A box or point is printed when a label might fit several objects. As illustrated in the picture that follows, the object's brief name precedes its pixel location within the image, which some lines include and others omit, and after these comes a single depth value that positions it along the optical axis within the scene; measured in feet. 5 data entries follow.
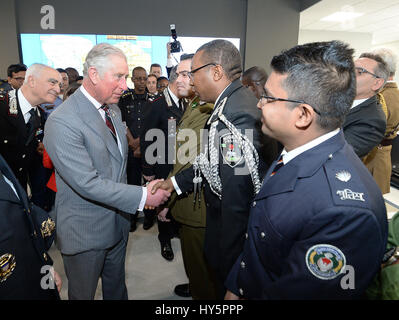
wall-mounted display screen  23.30
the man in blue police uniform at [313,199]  2.71
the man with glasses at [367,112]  6.42
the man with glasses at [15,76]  14.33
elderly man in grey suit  4.78
